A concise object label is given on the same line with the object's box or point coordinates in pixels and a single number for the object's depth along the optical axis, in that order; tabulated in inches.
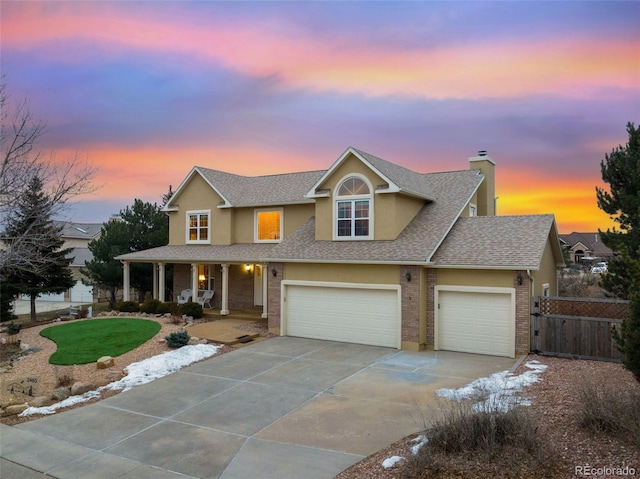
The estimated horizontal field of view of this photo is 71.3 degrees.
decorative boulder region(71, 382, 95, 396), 441.1
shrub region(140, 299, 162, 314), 867.4
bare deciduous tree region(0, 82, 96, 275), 421.1
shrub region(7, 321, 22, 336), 750.4
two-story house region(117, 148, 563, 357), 564.1
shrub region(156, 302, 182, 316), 841.9
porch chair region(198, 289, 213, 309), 927.0
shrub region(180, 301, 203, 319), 816.9
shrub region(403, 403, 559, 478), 224.7
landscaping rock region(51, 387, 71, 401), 429.2
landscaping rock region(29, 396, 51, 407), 409.4
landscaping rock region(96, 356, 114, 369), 517.7
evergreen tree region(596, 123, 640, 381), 672.4
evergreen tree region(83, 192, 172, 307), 1105.4
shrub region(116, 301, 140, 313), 890.7
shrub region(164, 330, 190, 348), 596.7
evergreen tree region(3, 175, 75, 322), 434.9
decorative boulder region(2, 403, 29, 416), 392.5
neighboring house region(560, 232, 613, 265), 2583.7
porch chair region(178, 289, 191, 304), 947.3
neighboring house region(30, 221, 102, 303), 1528.1
